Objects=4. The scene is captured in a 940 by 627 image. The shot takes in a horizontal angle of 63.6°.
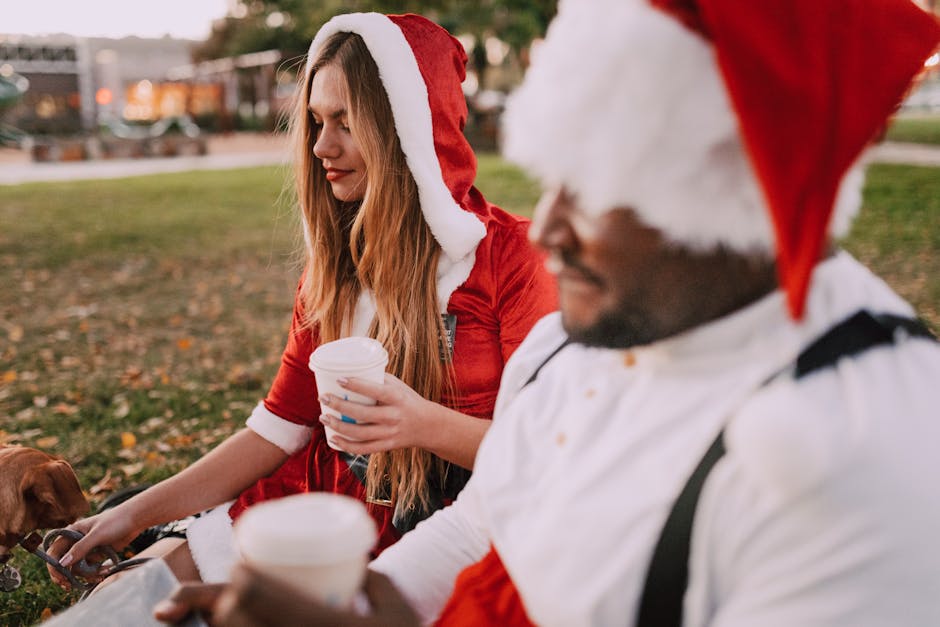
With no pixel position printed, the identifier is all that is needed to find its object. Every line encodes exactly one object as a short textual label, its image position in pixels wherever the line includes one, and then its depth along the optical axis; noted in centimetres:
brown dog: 220
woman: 231
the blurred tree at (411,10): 1914
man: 98
